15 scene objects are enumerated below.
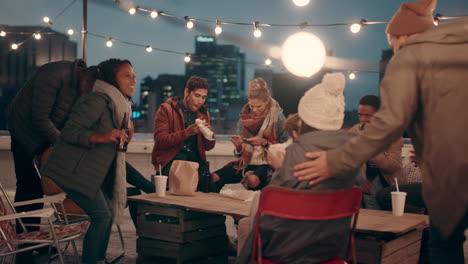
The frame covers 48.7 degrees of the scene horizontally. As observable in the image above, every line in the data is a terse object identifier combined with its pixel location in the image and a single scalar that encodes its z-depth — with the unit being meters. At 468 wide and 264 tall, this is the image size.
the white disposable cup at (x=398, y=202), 3.30
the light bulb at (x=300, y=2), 4.32
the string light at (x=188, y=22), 6.51
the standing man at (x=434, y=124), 2.02
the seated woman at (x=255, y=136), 4.56
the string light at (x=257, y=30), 6.46
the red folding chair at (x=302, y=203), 2.31
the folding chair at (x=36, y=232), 3.29
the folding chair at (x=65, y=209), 4.12
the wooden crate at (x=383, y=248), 2.88
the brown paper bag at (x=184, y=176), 3.92
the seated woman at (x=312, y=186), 2.39
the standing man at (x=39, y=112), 4.02
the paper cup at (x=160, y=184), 3.82
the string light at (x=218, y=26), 6.11
